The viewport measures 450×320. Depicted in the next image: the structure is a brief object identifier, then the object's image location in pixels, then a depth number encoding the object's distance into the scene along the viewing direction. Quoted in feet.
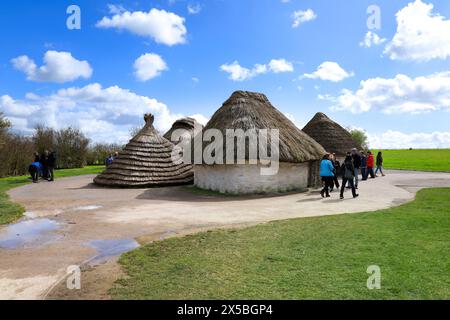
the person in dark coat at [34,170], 66.37
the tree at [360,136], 220.64
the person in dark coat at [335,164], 51.56
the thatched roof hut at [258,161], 48.57
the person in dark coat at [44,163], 68.44
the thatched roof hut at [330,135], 79.05
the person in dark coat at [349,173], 42.68
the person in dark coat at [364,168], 69.51
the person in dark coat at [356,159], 52.99
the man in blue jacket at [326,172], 43.73
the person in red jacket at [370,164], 71.20
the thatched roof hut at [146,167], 57.30
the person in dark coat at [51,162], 68.03
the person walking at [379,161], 78.25
